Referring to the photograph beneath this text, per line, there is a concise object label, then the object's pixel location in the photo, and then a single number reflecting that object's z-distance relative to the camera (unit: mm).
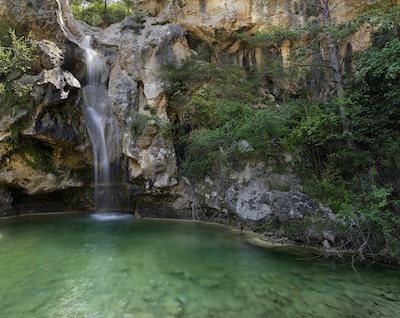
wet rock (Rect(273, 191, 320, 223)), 7832
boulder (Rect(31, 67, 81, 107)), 11695
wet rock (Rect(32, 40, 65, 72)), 12562
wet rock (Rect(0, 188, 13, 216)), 12719
